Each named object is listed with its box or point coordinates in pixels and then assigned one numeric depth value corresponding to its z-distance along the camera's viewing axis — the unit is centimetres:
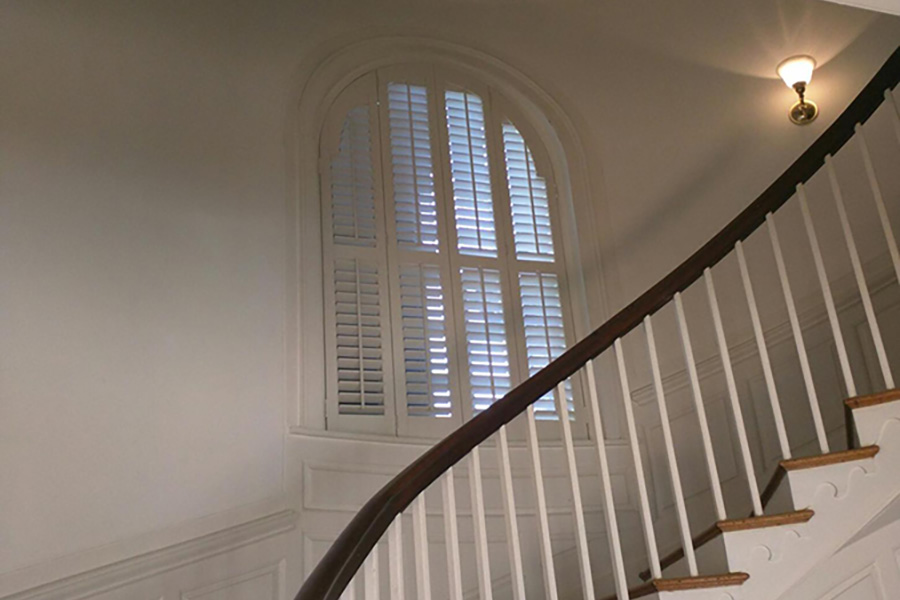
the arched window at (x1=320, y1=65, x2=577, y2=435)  407
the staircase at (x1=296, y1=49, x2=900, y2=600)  239
